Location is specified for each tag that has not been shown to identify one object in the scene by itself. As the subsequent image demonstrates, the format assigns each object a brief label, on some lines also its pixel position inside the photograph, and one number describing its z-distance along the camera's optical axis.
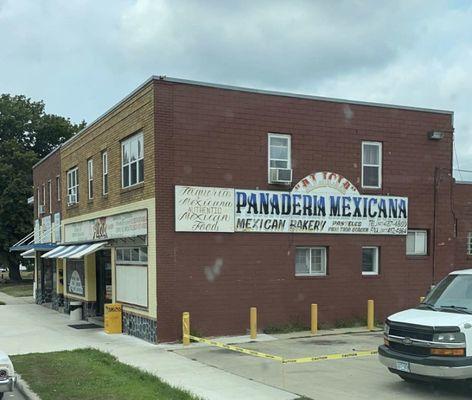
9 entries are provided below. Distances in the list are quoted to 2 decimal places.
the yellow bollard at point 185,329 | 14.31
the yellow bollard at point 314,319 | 15.95
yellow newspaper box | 17.05
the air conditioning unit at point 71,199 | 23.19
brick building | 15.13
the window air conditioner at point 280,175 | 16.27
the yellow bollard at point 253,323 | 15.19
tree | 44.03
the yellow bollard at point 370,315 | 16.88
